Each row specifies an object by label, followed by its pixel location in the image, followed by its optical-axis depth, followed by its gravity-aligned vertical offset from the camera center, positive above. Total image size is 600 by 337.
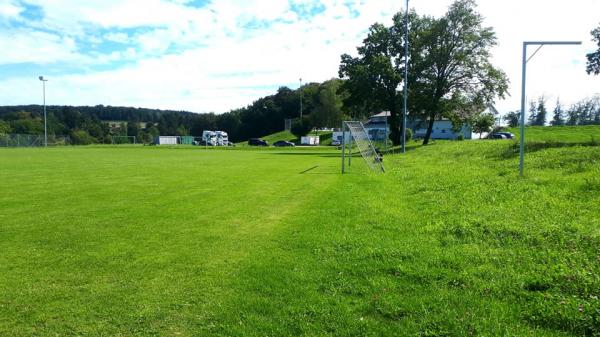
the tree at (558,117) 93.19 +6.27
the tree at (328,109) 97.25 +7.99
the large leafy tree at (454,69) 42.12 +7.92
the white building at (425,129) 67.30 +2.69
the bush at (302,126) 104.19 +4.03
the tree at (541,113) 93.69 +7.09
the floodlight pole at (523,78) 12.68 +2.11
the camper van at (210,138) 86.50 +0.75
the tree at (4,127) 102.69 +3.26
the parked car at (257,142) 90.51 -0.06
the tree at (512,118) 90.38 +5.80
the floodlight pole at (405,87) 36.05 +4.95
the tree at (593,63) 32.09 +6.49
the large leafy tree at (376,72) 45.16 +7.92
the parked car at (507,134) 63.84 +1.56
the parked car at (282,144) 85.48 -0.41
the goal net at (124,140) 94.68 +0.19
